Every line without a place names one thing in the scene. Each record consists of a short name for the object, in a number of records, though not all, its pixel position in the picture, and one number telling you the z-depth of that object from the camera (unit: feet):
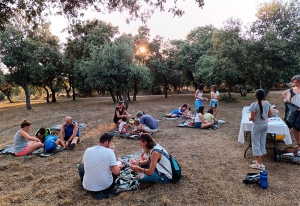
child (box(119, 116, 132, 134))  26.78
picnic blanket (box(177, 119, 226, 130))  29.57
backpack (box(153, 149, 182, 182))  13.21
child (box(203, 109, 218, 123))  29.27
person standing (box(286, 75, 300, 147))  17.39
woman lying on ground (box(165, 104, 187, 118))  37.96
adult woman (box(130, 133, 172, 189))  12.39
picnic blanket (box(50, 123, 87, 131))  31.50
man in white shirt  11.96
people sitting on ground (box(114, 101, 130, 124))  30.14
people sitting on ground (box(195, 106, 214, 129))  28.53
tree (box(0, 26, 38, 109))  56.49
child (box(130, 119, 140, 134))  26.12
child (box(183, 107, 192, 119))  36.67
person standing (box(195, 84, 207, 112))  32.16
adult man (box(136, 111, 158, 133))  25.90
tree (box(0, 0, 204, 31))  18.33
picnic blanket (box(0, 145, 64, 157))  19.60
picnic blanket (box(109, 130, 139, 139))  24.99
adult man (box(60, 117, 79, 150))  22.07
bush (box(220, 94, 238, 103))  62.79
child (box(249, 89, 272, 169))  14.16
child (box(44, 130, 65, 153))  19.92
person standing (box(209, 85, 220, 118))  33.05
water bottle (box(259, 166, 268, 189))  12.37
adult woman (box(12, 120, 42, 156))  19.26
